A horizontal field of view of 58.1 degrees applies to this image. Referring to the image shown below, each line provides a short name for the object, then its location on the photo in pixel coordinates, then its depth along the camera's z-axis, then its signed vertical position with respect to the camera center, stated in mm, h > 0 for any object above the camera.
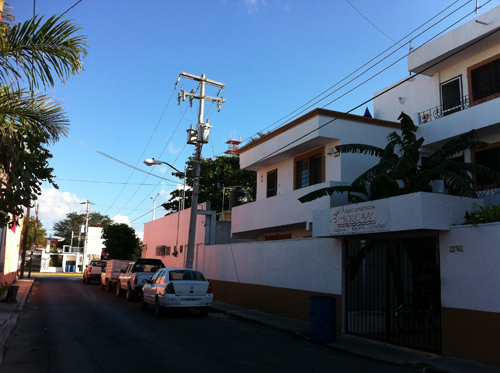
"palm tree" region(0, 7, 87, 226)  7680 +2733
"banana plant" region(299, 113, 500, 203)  11992 +2759
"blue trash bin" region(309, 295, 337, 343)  10828 -1240
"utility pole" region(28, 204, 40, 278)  43275 +1286
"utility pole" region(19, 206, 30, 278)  39094 +704
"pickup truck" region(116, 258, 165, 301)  20016 -666
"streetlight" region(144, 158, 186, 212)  21581 +4742
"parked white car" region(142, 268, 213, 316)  14867 -931
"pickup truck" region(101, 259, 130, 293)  25641 -670
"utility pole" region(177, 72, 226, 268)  20781 +6223
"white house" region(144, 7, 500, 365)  9094 +1142
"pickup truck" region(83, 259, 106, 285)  32781 -746
